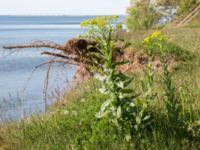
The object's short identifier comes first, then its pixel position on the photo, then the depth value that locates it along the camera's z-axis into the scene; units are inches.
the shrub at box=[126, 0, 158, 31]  1444.4
